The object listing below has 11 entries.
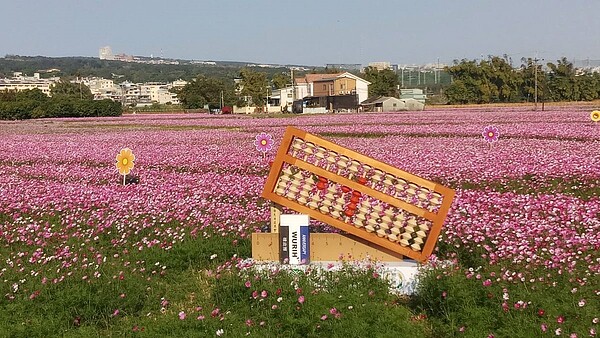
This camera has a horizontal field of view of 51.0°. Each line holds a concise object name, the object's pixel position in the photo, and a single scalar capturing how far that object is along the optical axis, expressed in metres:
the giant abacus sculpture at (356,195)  7.05
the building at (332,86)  108.38
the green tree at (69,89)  145.38
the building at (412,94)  103.67
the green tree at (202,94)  118.88
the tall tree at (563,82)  94.06
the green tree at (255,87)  106.25
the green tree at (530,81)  96.69
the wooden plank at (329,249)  7.32
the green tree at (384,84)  110.38
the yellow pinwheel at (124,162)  14.04
